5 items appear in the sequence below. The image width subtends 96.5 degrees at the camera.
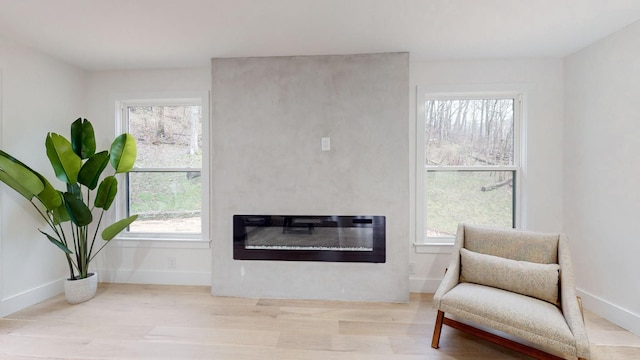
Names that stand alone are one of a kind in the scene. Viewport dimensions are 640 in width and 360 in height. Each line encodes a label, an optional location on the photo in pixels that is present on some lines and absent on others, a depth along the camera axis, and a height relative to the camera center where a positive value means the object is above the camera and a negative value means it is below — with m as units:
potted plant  2.27 -0.05
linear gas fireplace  2.73 -0.61
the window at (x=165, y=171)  3.16 +0.06
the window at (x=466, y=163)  2.93 +0.12
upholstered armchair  1.68 -0.83
